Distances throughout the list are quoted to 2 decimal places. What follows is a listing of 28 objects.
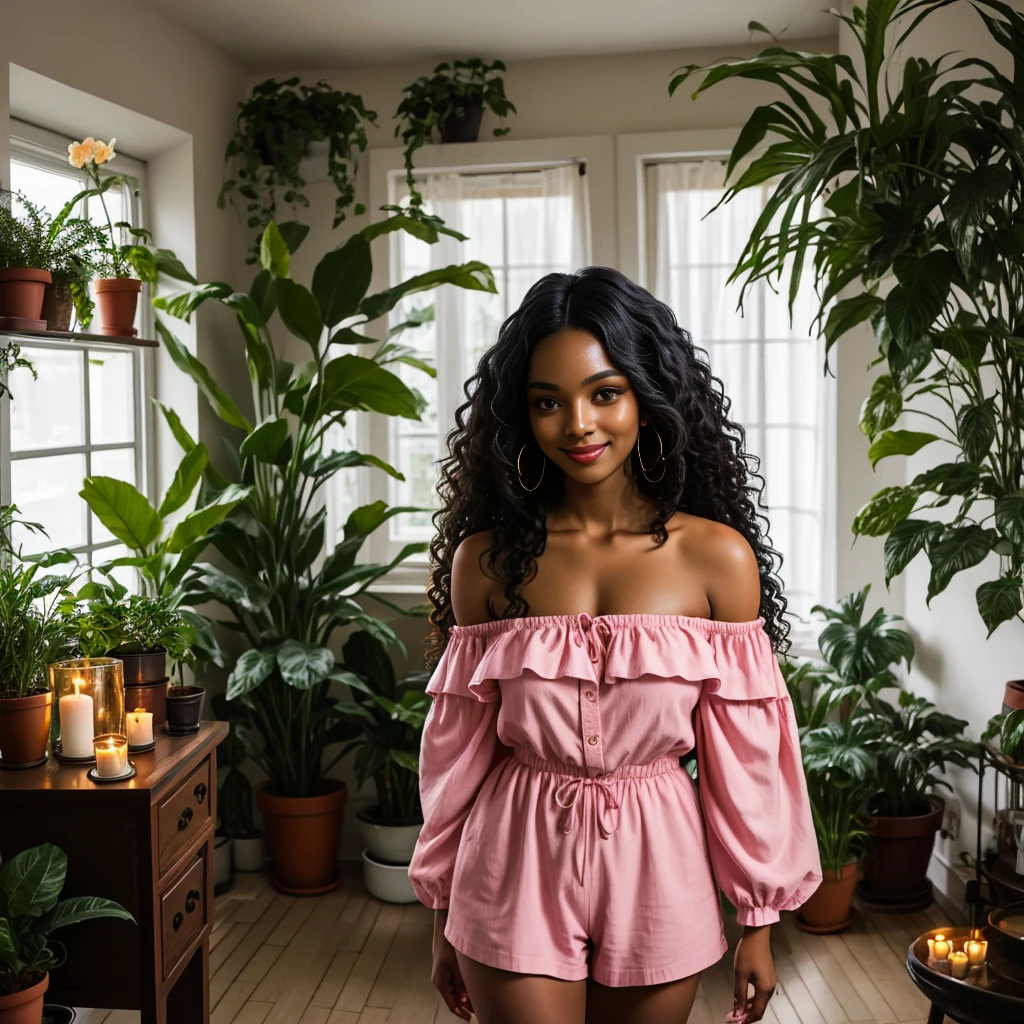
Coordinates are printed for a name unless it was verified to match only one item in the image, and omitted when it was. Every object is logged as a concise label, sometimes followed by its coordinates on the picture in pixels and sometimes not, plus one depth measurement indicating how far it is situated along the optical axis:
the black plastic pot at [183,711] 2.44
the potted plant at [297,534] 3.34
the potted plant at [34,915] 1.93
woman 1.35
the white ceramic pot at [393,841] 3.60
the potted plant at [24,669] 2.13
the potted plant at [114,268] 2.61
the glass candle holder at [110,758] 2.10
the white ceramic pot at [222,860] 3.67
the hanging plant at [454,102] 3.80
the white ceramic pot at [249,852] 3.80
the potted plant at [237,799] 3.60
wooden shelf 2.33
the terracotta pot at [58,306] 2.45
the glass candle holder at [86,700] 2.18
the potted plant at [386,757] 3.53
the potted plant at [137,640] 2.44
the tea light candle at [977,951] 2.09
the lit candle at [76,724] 2.17
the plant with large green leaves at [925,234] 1.95
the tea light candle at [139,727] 2.28
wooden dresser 2.08
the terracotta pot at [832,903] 3.27
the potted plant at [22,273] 2.32
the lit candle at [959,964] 2.05
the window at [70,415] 3.13
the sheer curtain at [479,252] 3.98
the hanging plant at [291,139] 3.80
